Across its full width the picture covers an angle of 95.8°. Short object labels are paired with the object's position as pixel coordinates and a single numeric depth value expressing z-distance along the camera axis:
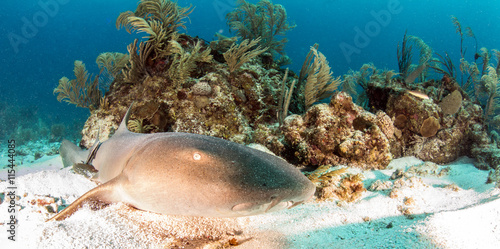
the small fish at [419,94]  5.34
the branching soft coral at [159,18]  6.47
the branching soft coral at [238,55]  6.61
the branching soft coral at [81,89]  7.04
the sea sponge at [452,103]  6.24
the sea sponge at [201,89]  6.03
